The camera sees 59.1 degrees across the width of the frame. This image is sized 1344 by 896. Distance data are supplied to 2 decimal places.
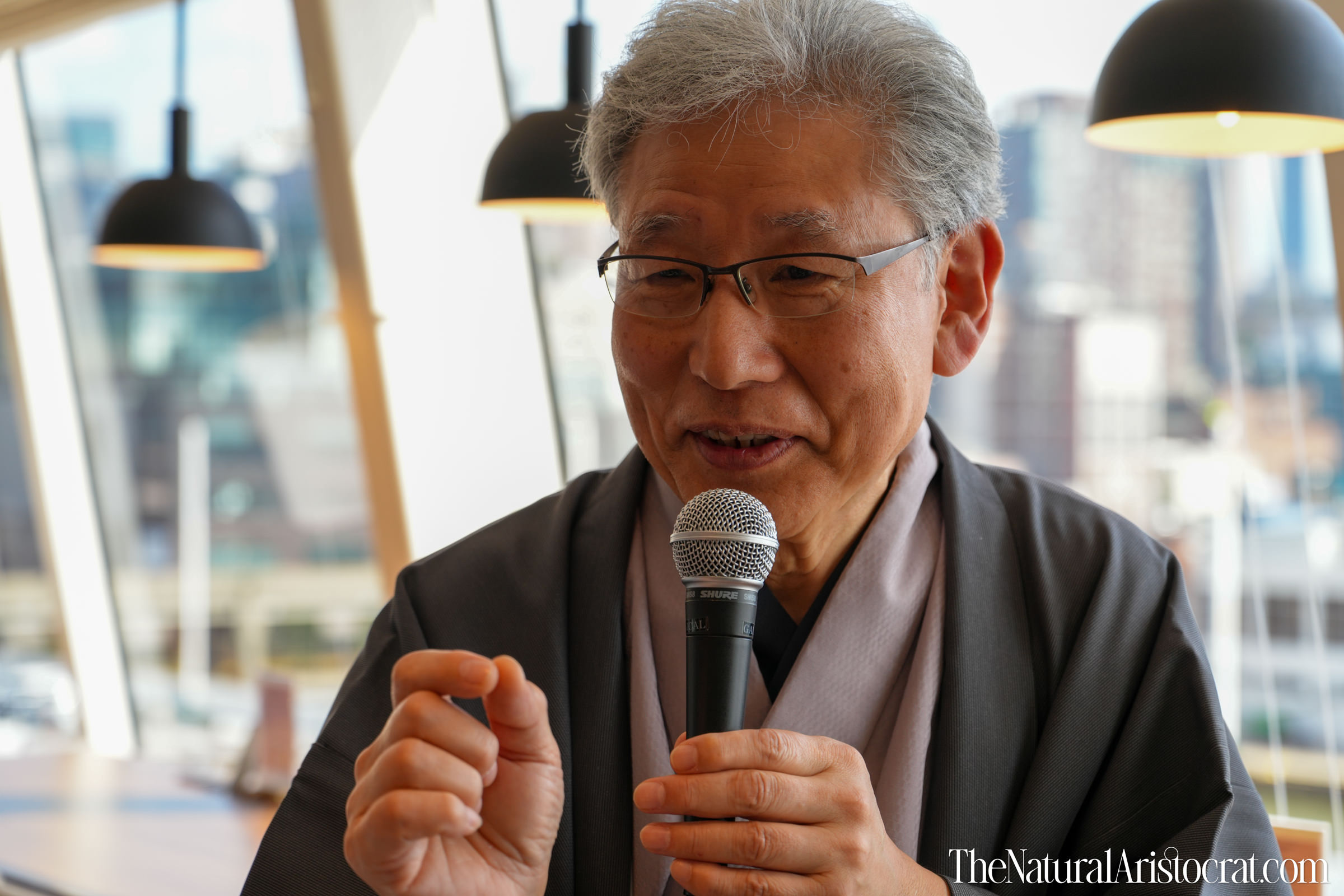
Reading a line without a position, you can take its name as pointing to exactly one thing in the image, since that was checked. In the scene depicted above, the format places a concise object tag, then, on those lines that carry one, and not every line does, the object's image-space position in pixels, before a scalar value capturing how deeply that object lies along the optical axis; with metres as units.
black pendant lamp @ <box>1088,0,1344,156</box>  1.72
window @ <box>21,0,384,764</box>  4.86
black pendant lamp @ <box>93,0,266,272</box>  3.51
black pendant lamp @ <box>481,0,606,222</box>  2.56
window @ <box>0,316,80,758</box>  6.11
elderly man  1.17
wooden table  3.23
